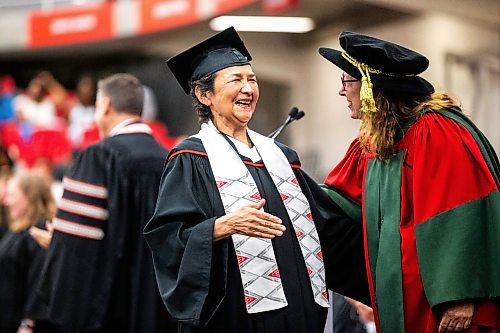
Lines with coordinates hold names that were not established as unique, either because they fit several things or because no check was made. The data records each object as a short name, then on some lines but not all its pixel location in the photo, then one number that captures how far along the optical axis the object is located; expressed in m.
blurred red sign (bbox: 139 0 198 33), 18.55
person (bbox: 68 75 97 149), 19.09
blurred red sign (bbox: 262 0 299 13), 15.57
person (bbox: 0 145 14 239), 11.45
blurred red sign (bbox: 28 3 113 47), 21.03
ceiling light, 17.65
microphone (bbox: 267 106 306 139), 6.68
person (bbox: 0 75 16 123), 21.24
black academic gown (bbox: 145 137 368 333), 5.45
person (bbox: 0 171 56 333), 9.30
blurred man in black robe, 7.81
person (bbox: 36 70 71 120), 20.53
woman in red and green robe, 5.41
